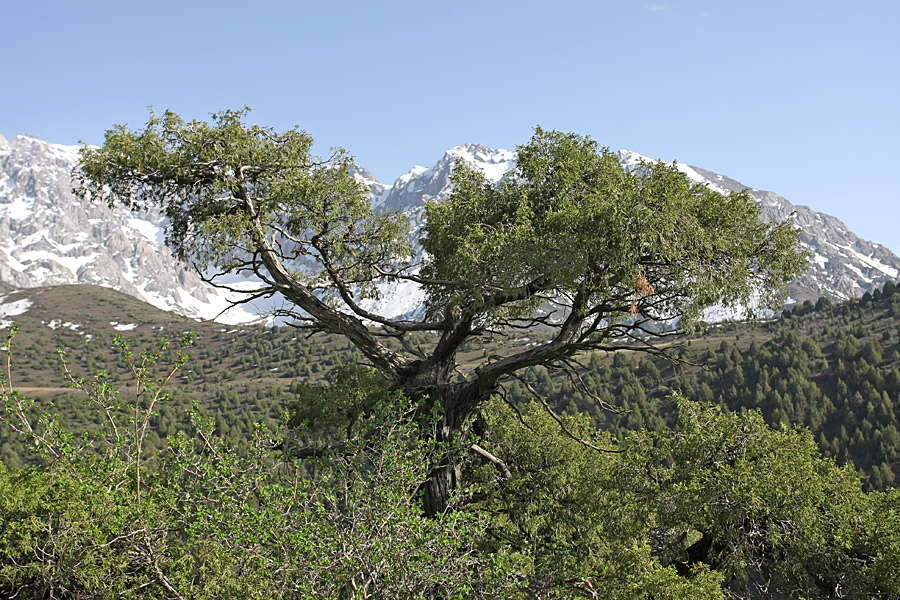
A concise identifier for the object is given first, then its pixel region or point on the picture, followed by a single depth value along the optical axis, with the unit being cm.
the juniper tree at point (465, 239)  1301
